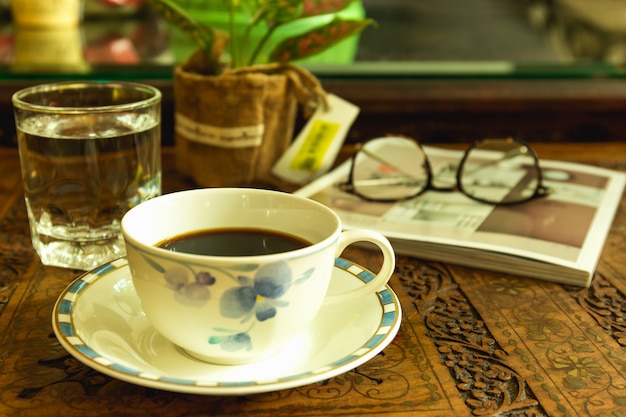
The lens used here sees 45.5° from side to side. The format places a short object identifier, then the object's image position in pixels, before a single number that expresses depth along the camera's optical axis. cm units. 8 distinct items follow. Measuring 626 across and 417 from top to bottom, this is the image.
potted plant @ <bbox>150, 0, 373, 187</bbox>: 84
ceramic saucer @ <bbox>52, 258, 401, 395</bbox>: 44
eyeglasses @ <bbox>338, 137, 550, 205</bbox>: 87
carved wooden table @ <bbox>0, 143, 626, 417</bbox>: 47
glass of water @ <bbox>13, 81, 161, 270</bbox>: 66
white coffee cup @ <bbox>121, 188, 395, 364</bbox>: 45
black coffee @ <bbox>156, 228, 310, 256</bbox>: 53
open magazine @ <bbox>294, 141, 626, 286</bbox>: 69
